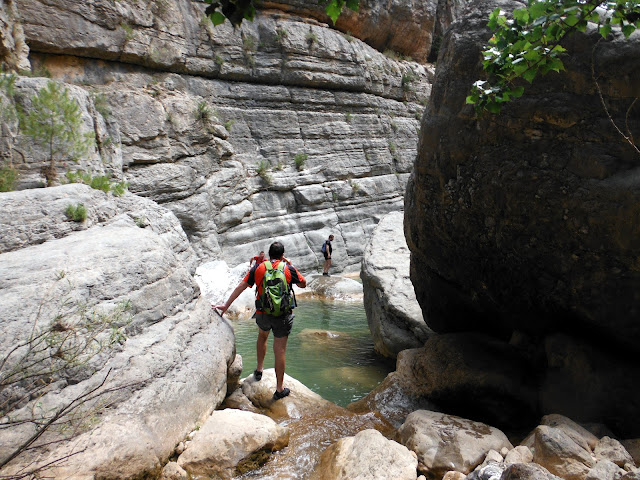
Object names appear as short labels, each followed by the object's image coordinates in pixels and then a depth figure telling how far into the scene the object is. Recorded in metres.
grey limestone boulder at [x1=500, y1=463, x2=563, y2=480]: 2.57
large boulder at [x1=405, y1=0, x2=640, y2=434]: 3.77
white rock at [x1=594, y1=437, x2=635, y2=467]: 3.30
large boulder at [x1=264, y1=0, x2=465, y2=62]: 17.28
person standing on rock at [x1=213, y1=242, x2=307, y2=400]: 4.64
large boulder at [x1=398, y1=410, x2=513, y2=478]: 3.49
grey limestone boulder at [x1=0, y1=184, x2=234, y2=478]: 2.96
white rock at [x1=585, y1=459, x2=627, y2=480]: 2.84
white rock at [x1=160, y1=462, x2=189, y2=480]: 3.16
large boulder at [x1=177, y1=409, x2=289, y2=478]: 3.35
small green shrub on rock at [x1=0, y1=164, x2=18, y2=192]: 5.12
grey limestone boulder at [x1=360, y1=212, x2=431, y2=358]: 6.92
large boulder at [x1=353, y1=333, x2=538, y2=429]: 4.59
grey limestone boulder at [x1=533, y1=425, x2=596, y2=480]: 3.17
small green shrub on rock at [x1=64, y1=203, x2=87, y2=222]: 4.72
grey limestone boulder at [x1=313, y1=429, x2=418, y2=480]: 3.34
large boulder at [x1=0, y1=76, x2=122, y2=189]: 5.56
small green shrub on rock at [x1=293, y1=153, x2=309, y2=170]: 16.02
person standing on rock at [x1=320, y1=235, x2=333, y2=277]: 14.99
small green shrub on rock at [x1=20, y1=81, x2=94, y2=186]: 5.80
